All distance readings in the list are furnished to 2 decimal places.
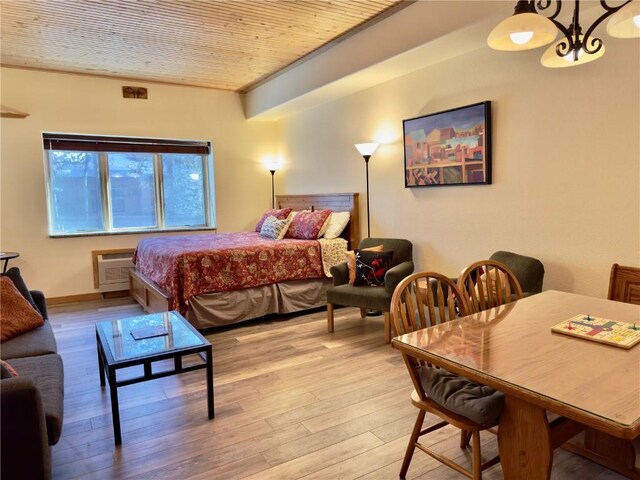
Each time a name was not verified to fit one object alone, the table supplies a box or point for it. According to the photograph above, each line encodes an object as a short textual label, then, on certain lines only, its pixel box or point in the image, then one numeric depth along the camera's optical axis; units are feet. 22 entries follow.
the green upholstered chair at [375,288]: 11.52
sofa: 4.66
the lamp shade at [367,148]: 14.25
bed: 12.35
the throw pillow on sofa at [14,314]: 8.27
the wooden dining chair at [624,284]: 7.62
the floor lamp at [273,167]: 20.88
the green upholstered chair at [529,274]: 9.65
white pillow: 15.60
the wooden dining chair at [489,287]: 6.88
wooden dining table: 3.60
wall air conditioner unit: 17.65
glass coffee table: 7.13
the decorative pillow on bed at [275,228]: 15.74
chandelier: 5.15
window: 17.34
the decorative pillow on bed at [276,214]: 17.61
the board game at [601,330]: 4.78
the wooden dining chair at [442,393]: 4.99
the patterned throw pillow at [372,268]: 12.50
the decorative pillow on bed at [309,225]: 15.29
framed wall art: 11.15
